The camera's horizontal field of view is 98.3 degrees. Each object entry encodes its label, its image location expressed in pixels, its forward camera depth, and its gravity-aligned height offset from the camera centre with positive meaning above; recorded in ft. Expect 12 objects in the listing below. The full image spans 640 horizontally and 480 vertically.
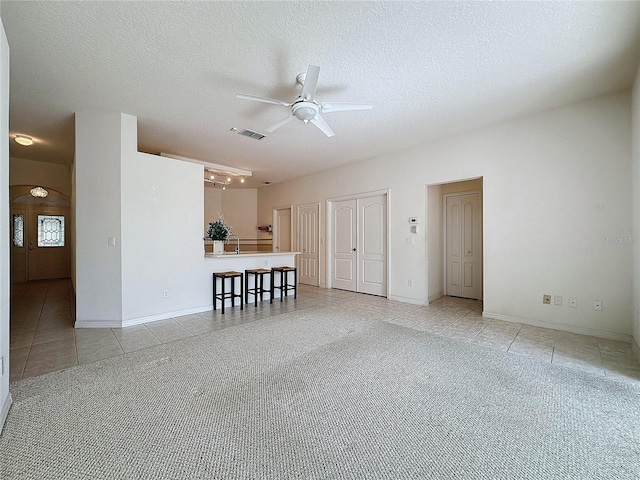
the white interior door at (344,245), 20.59 -0.52
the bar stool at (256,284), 16.23 -2.75
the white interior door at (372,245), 18.78 -0.46
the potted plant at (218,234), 16.30 +0.27
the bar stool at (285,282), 17.87 -2.90
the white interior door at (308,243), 23.22 -0.38
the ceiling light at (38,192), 23.82 +4.06
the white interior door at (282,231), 26.30 +0.75
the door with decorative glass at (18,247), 23.84 -0.70
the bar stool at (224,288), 14.90 -2.77
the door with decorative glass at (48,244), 24.61 -0.48
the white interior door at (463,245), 18.04 -0.46
